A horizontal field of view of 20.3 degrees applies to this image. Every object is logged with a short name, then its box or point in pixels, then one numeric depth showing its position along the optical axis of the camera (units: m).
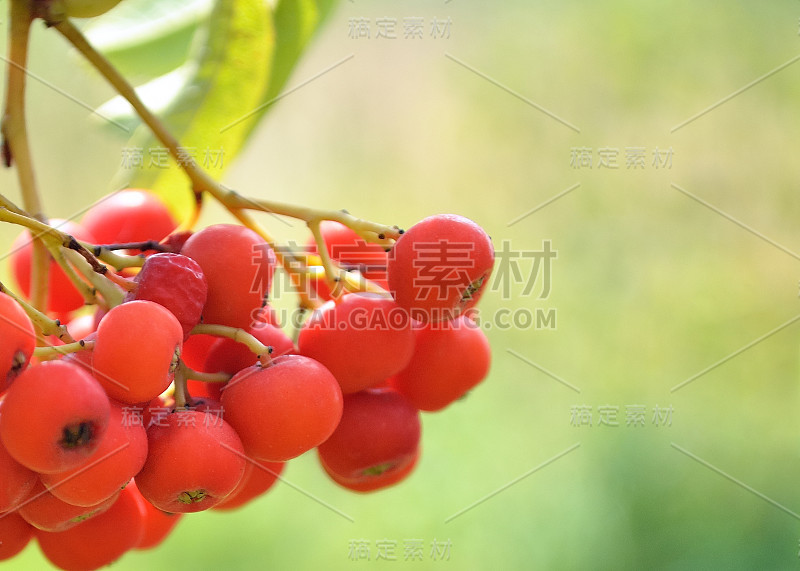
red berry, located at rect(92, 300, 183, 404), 0.18
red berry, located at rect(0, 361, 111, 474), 0.17
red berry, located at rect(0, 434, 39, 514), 0.18
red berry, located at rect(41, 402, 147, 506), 0.18
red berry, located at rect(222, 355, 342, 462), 0.19
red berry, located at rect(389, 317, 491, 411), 0.20
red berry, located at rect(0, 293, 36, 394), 0.17
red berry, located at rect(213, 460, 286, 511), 0.20
